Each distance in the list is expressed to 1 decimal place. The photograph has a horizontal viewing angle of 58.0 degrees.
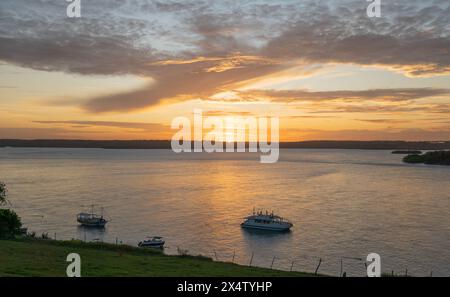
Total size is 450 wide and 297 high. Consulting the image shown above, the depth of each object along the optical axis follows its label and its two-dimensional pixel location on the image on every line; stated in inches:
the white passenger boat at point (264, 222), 3602.4
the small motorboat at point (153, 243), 2883.9
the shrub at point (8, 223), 2190.0
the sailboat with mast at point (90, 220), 3730.3
